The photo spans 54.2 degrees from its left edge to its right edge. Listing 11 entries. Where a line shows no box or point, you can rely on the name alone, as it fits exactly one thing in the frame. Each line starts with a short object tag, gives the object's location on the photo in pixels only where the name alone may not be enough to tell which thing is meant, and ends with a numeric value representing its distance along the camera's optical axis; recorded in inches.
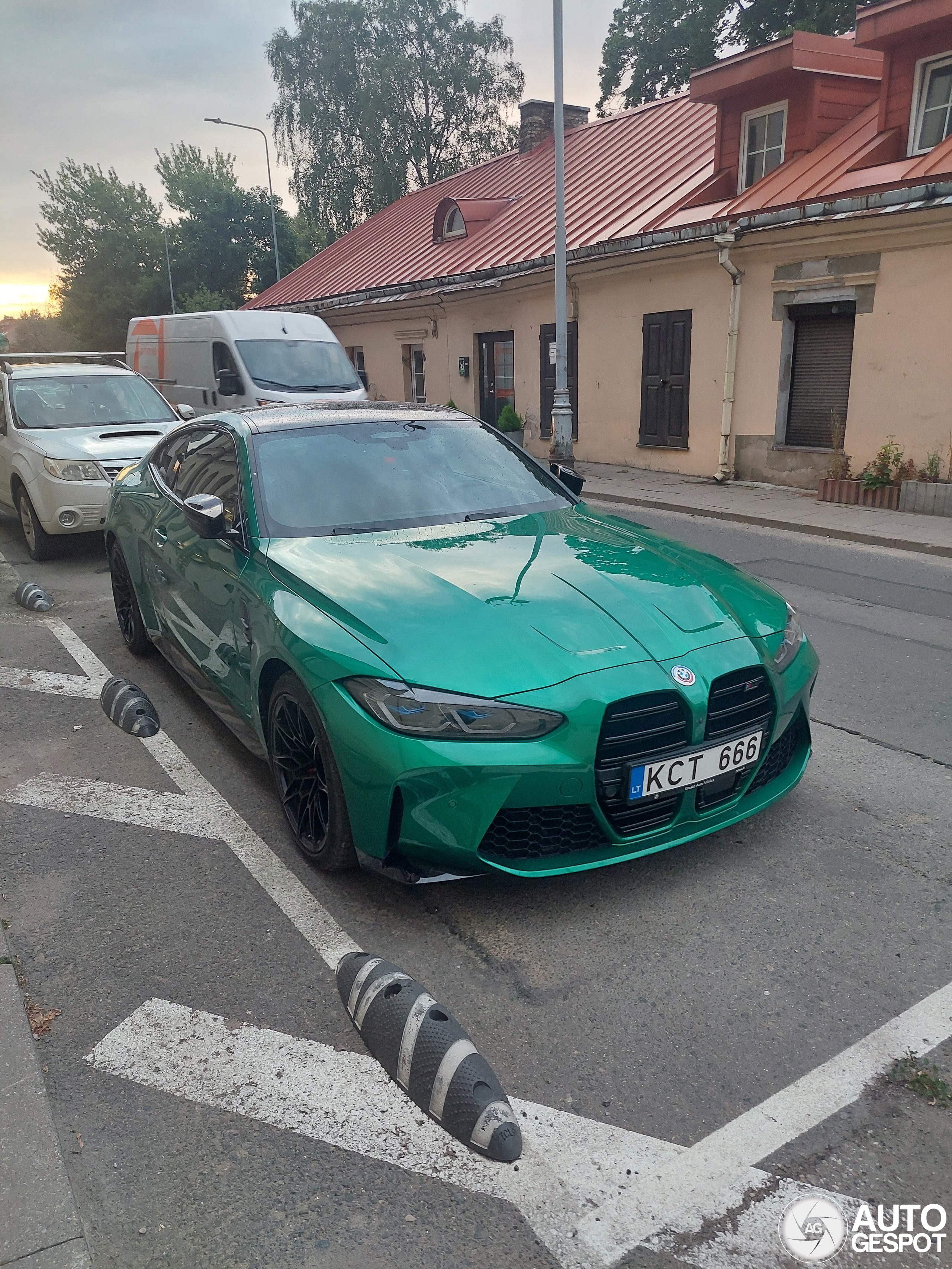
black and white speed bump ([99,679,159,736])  193.2
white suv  337.1
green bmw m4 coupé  113.0
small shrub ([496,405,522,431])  689.0
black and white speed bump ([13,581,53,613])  290.0
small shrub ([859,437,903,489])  455.8
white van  559.8
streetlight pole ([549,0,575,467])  561.0
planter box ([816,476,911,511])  453.7
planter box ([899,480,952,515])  428.8
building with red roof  456.8
